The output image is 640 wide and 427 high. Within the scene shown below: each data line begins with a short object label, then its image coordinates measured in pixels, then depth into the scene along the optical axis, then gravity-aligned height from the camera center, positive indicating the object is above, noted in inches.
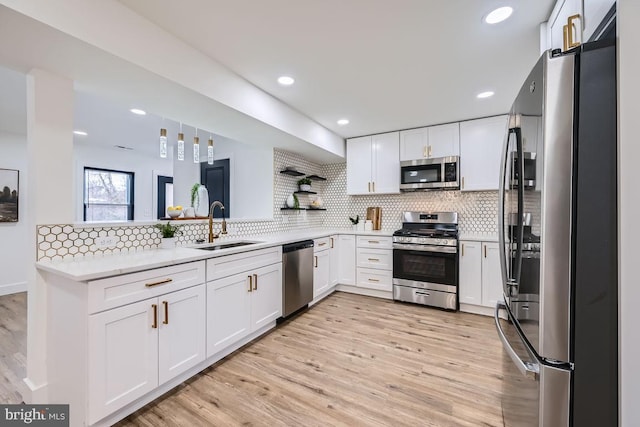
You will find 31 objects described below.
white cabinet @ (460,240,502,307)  126.5 -28.2
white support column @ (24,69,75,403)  68.1 +8.3
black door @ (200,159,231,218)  181.9 +22.4
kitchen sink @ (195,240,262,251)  105.0 -13.2
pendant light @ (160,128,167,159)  90.5 +22.4
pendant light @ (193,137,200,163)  104.3 +23.2
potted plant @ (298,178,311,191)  172.9 +18.1
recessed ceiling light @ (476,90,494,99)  110.8 +48.7
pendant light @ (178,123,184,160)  96.8 +22.9
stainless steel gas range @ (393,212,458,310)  133.3 -26.2
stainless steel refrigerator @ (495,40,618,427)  34.9 -3.5
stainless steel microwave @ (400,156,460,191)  144.0 +21.4
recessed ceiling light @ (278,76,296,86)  98.9 +48.2
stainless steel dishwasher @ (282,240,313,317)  117.9 -28.4
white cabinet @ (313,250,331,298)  140.3 -31.2
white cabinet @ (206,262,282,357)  85.1 -32.1
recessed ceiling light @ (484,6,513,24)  65.4 +48.4
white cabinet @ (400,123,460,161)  146.8 +39.5
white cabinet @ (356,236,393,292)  151.7 -28.0
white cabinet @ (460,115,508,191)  136.8 +31.2
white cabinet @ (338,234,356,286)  161.5 -27.6
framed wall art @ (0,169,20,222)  162.2 +10.2
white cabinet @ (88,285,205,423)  58.2 -32.3
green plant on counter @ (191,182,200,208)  120.2 +7.6
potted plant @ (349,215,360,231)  183.6 -5.7
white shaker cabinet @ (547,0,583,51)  47.9 +38.8
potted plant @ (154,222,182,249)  93.4 -7.7
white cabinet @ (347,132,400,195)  163.2 +30.0
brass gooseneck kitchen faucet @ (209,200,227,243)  110.7 -6.7
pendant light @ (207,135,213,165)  111.1 +24.6
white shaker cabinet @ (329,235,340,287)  157.4 -28.2
